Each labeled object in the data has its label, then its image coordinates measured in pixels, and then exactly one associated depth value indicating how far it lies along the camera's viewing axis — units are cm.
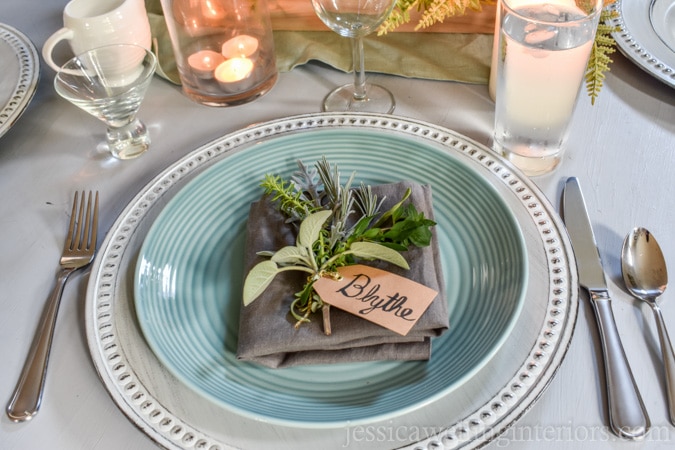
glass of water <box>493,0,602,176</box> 61
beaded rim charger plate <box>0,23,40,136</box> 80
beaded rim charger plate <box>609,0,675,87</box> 76
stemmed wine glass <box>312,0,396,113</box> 71
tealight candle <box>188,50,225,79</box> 85
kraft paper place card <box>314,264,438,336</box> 52
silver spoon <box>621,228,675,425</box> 55
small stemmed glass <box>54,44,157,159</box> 77
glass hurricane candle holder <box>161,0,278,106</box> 84
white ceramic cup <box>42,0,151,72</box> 79
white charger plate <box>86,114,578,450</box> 48
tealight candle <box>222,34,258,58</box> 86
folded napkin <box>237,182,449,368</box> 52
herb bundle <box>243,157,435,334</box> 54
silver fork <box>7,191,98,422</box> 54
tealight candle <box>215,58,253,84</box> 84
